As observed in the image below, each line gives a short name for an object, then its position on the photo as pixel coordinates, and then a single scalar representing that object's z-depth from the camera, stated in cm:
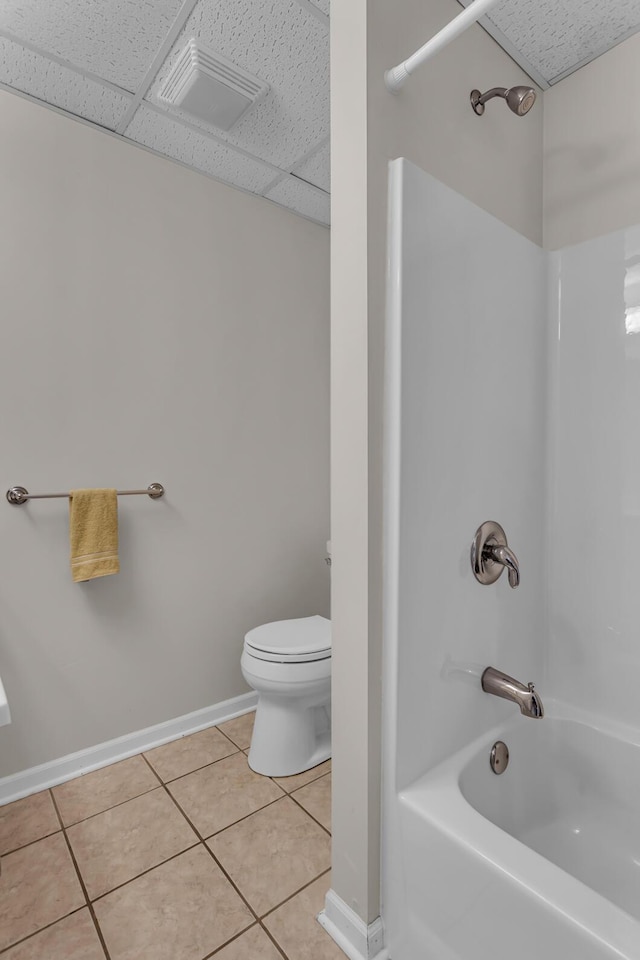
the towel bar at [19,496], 174
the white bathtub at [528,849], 84
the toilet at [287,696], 183
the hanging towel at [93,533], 183
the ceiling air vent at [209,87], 156
